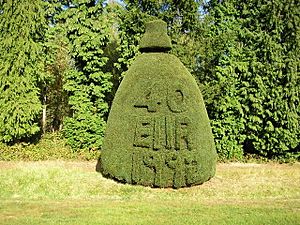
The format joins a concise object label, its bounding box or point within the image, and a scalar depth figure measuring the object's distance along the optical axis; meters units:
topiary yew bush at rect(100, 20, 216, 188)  9.49
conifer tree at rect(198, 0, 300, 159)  14.67
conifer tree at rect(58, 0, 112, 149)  16.33
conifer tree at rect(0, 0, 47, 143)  15.21
